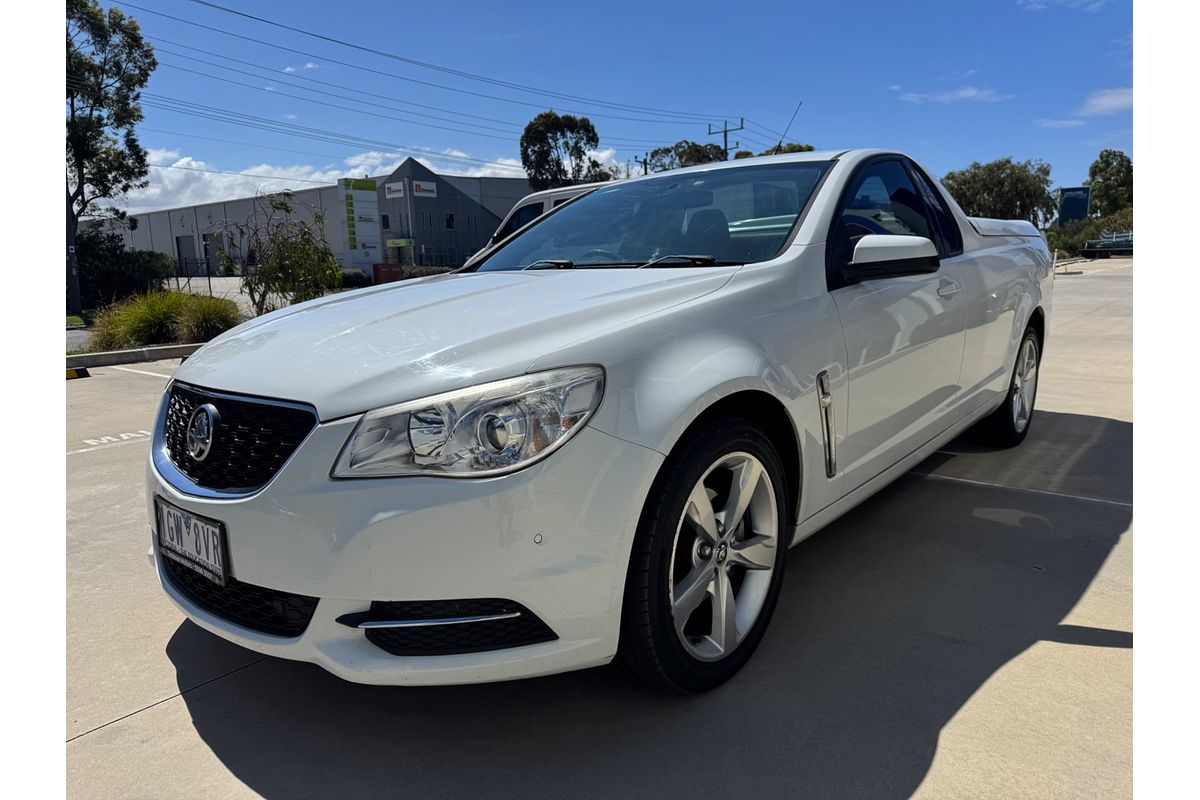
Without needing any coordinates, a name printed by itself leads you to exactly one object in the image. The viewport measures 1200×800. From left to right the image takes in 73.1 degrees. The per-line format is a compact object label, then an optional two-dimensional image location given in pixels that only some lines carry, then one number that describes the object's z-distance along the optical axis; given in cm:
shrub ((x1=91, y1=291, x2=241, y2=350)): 1204
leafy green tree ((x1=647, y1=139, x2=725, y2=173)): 5809
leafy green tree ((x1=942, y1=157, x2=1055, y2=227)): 5850
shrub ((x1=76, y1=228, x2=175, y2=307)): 2638
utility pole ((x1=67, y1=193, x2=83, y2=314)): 2347
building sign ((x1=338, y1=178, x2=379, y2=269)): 4966
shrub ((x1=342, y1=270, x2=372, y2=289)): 4062
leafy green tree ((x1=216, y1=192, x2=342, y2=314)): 1241
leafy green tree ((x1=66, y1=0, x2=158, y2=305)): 2517
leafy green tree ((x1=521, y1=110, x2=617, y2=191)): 5903
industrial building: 5081
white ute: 181
